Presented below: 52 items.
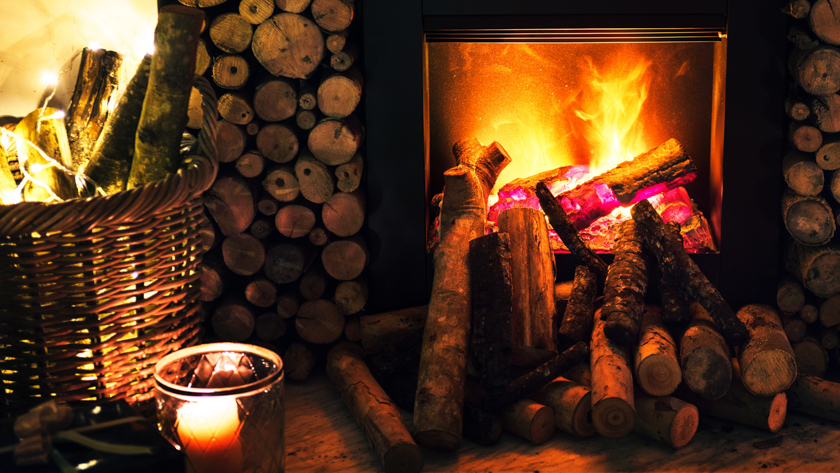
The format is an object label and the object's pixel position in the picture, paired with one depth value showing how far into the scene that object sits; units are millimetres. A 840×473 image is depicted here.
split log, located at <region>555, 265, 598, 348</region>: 2045
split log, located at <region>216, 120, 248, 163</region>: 2207
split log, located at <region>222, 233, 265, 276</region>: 2277
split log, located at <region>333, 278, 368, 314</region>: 2334
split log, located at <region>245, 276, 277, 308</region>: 2303
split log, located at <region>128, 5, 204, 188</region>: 1491
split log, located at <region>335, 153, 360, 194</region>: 2260
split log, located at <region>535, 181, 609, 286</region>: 2254
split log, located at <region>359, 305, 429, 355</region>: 2227
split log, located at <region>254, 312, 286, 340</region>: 2346
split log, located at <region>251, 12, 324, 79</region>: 2141
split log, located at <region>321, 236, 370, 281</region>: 2307
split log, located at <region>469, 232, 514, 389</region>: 1889
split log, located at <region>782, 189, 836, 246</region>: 2094
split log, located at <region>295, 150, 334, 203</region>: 2242
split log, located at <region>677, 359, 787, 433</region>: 1822
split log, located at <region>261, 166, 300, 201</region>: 2254
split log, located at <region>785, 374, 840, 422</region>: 1910
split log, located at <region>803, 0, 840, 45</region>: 2018
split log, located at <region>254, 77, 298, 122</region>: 2197
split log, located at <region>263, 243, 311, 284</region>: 2279
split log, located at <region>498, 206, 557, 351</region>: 1992
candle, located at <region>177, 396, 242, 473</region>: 1263
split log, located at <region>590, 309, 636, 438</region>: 1695
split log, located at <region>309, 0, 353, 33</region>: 2125
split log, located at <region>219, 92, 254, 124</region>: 2189
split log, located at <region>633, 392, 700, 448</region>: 1739
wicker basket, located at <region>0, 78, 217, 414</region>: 1328
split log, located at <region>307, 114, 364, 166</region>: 2219
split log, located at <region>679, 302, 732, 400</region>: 1806
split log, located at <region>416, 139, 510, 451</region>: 1738
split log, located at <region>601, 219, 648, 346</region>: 1907
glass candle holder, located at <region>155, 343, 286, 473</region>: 1264
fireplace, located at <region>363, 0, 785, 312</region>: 2178
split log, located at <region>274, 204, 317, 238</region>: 2283
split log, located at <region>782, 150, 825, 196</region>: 2094
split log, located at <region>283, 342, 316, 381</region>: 2330
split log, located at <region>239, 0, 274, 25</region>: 2127
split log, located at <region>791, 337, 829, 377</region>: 2195
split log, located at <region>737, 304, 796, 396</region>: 1783
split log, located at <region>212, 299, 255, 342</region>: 2301
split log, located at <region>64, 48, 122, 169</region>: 1859
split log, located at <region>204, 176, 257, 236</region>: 2240
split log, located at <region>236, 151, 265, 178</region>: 2238
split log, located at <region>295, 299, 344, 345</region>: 2332
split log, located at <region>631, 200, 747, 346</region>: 1943
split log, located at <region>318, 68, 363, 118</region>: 2186
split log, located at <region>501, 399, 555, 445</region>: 1799
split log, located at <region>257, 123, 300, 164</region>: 2240
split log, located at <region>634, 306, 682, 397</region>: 1800
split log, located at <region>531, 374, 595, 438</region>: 1807
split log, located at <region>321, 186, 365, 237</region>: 2275
